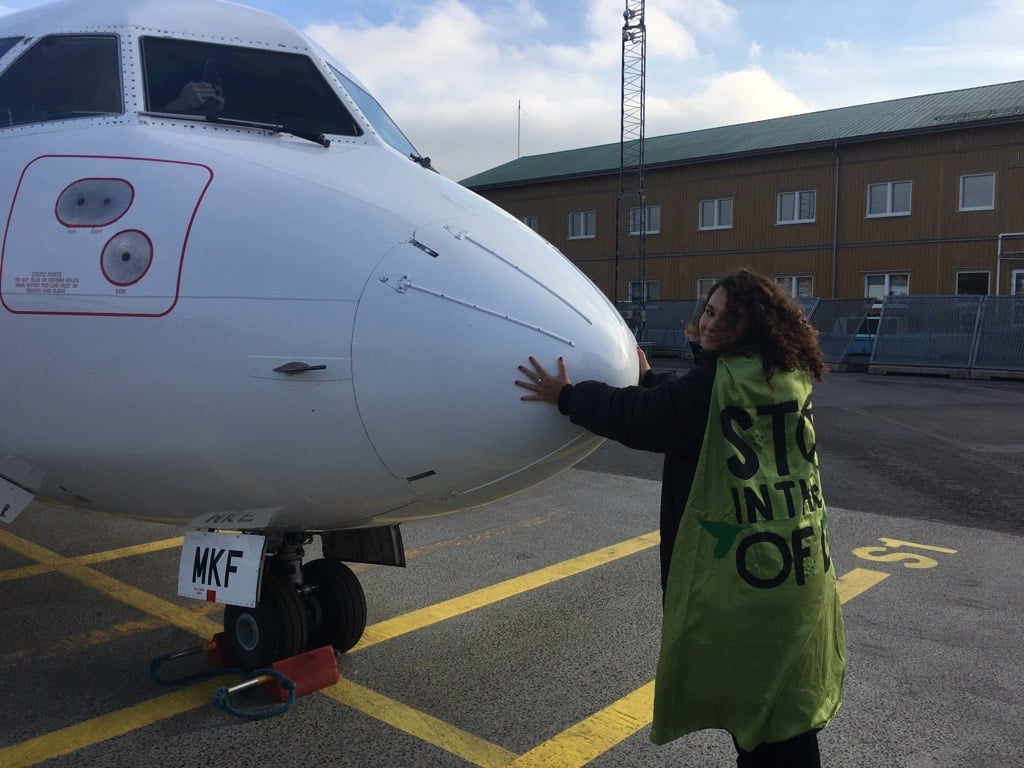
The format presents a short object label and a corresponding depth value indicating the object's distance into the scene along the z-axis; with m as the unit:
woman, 2.59
